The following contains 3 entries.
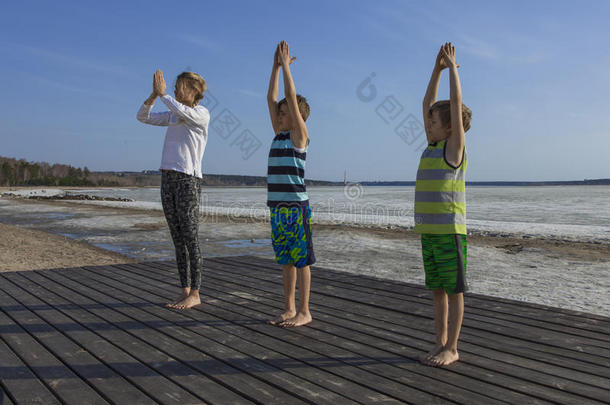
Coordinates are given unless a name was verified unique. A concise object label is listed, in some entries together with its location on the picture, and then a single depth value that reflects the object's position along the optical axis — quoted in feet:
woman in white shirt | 12.02
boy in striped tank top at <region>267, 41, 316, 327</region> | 10.54
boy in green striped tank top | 8.13
